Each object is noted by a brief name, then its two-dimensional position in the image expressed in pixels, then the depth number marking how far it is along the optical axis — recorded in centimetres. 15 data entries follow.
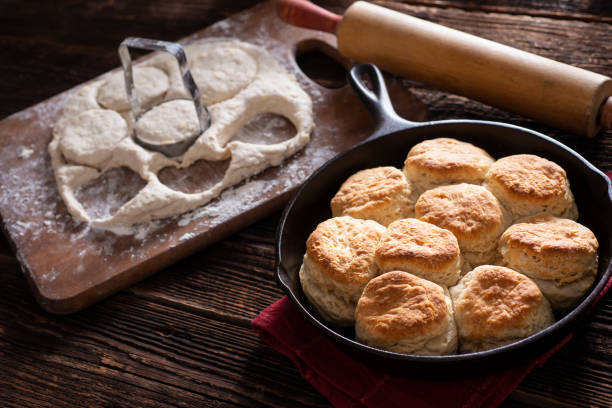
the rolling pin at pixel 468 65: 108
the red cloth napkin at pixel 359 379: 94
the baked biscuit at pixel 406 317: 91
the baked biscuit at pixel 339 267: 95
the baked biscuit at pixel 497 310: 91
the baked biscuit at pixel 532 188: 97
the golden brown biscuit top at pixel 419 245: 93
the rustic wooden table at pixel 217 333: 98
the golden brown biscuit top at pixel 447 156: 100
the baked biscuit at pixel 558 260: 93
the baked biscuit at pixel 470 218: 95
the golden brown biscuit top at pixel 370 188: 100
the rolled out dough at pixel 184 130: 112
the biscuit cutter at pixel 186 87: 112
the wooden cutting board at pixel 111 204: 108
